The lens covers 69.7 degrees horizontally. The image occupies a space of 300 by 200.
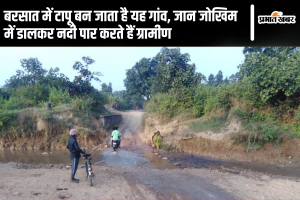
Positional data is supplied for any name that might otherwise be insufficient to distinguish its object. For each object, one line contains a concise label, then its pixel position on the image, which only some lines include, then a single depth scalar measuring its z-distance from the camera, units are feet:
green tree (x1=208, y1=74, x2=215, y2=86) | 145.28
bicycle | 21.08
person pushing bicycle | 21.73
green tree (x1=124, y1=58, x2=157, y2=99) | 121.49
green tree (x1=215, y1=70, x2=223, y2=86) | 142.88
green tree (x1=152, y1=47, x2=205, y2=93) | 63.10
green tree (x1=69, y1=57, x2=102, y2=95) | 73.00
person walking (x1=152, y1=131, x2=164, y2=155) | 44.47
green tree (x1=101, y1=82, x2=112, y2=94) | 162.77
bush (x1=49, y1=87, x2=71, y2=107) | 62.64
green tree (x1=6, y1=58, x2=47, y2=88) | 76.27
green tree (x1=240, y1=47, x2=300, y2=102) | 36.96
